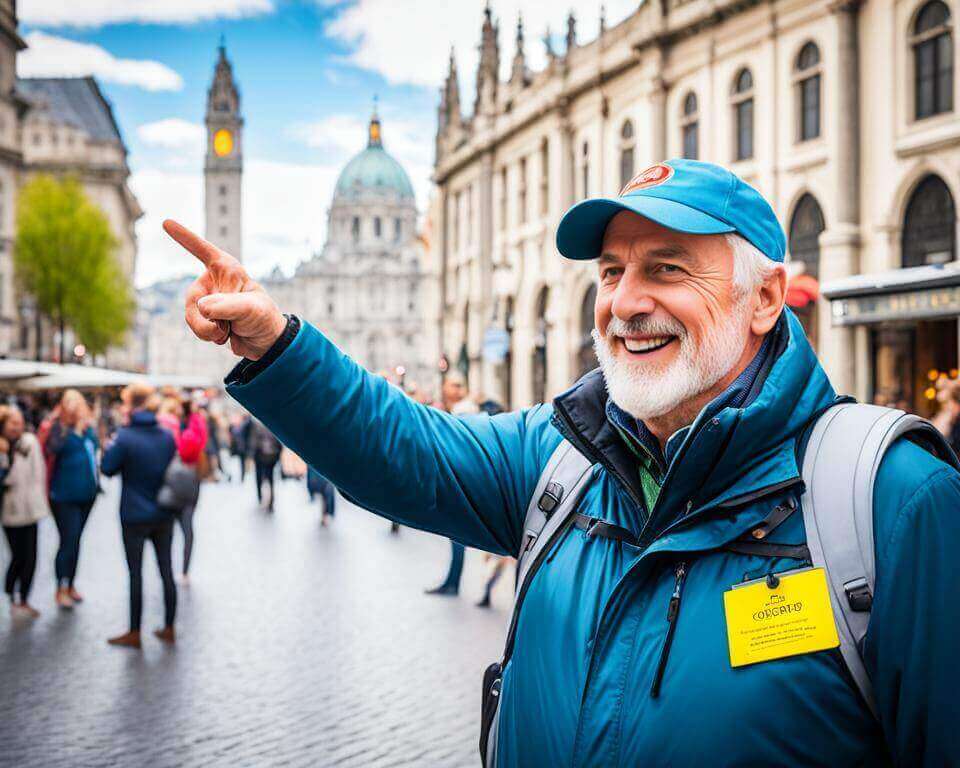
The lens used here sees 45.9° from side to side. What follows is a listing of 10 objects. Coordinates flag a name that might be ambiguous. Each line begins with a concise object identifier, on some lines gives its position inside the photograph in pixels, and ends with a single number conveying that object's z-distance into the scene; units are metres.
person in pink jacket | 10.39
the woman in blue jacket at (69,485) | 10.91
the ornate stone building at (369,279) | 144.88
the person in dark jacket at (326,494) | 19.55
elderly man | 1.96
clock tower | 135.62
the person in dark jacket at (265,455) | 21.70
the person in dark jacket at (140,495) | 9.18
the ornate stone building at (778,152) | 19.45
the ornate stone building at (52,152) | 50.62
